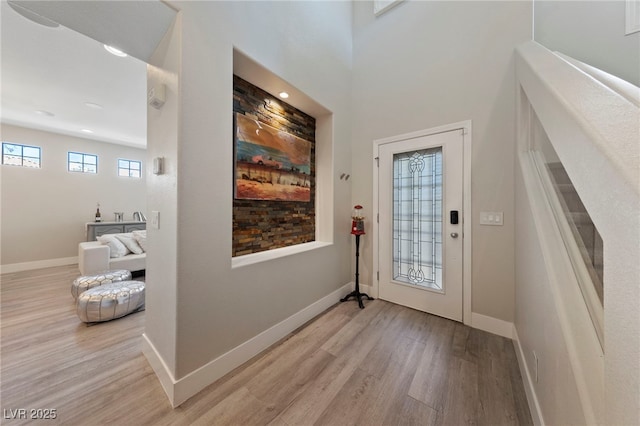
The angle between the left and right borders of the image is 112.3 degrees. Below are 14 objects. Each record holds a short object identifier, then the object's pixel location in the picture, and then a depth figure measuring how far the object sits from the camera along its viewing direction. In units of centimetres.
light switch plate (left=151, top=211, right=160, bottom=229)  165
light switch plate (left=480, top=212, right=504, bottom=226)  219
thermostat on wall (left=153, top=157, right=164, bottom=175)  156
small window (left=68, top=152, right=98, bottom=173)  505
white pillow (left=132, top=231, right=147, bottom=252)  426
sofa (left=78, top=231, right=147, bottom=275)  350
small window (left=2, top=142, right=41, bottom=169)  433
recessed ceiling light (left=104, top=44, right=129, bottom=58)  234
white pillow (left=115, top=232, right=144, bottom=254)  408
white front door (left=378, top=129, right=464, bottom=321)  242
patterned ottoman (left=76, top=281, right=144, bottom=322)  231
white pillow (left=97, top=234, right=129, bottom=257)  383
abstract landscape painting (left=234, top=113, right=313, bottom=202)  208
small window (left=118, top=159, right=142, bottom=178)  579
